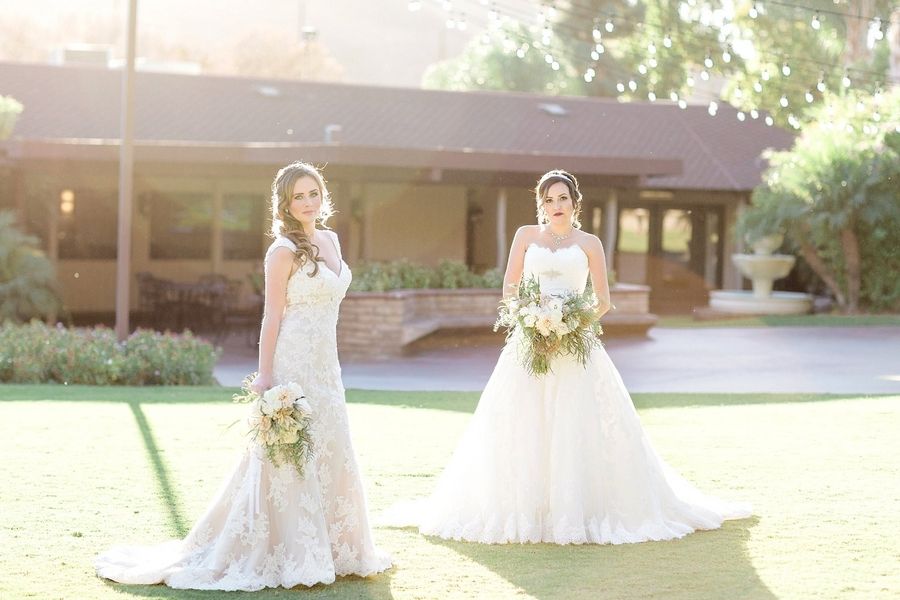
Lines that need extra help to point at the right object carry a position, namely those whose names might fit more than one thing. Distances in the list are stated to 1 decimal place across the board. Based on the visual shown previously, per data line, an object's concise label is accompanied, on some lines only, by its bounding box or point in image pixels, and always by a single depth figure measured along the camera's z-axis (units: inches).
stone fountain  1193.4
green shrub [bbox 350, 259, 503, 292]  876.6
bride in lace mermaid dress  271.7
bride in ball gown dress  322.3
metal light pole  732.7
